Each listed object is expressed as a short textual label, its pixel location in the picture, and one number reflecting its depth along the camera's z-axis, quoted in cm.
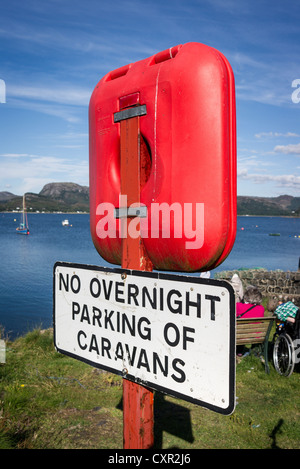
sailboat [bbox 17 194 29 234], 9476
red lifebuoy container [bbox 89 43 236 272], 179
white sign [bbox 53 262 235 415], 158
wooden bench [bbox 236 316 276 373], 647
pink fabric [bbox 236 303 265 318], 739
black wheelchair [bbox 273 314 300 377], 614
